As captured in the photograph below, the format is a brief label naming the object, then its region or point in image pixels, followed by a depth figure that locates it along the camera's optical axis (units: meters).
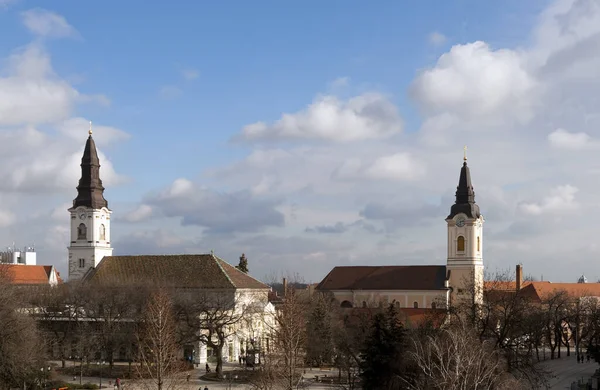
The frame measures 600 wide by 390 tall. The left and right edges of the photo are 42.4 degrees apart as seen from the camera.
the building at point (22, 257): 127.86
